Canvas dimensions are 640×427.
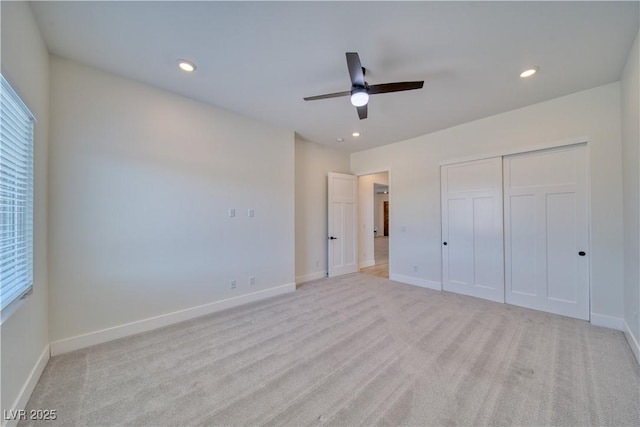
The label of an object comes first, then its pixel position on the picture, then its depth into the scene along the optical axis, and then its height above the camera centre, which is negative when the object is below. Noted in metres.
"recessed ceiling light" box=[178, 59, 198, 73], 2.38 +1.54
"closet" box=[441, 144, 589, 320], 3.05 -0.24
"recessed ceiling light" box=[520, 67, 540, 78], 2.50 +1.51
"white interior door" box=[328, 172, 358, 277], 5.18 -0.22
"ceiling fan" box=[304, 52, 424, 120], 2.14 +1.19
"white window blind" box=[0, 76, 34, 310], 1.51 +0.13
